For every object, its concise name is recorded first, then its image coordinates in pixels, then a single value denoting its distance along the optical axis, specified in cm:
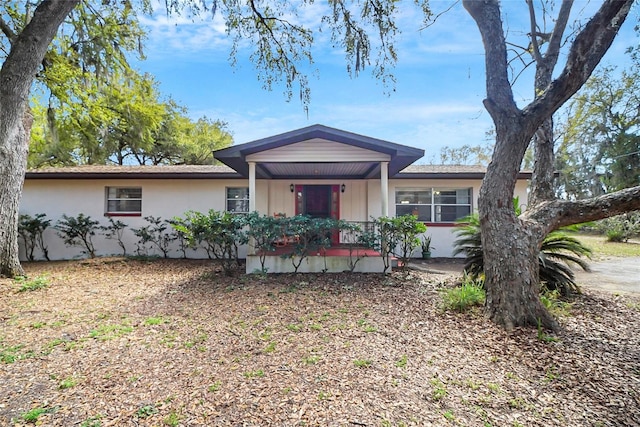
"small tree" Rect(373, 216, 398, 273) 639
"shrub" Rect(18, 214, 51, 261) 873
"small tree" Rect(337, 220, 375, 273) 639
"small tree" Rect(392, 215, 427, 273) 630
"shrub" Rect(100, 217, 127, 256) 925
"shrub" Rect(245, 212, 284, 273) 630
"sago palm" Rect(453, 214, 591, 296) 493
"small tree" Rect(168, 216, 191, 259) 895
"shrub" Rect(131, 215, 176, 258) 916
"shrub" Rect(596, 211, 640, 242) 1495
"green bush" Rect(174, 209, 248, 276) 617
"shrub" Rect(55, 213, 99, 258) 894
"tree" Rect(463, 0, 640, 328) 355
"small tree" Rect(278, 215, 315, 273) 626
